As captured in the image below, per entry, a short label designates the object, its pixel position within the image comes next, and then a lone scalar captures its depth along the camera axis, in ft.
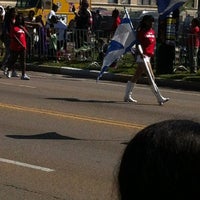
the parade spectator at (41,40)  79.97
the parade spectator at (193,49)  66.80
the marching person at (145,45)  44.01
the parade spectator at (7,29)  64.95
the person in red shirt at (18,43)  60.10
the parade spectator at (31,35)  80.71
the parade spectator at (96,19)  109.58
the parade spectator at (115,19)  76.79
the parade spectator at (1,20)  84.70
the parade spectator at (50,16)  85.14
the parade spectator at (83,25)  78.59
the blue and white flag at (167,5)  62.43
